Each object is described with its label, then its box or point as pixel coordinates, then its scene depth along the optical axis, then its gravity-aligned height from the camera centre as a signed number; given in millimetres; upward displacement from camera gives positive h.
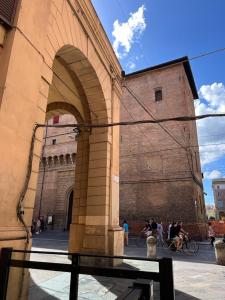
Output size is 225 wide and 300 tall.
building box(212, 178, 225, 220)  60562 +7266
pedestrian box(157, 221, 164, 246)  14582 -426
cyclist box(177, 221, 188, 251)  11562 -591
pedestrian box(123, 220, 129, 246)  14539 -439
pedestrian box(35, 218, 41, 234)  22481 -342
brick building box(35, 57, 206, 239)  20438 +5832
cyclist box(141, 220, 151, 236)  15219 -259
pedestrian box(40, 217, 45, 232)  23847 -263
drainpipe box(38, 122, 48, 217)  26300 +4594
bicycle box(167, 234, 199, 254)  11680 -1058
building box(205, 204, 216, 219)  90719 +5614
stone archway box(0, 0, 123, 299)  3648 +2474
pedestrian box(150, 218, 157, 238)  15409 -221
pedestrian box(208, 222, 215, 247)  14402 -536
